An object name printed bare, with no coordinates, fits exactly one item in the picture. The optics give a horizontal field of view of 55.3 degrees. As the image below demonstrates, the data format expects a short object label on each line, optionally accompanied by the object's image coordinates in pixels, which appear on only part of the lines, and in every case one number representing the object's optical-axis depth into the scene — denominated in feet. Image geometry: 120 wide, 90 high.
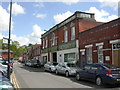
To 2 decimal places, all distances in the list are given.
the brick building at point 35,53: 111.87
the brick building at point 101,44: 36.15
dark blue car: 23.06
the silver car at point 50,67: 47.18
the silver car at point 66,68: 35.84
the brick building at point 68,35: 54.08
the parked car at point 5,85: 12.43
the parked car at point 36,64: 74.57
